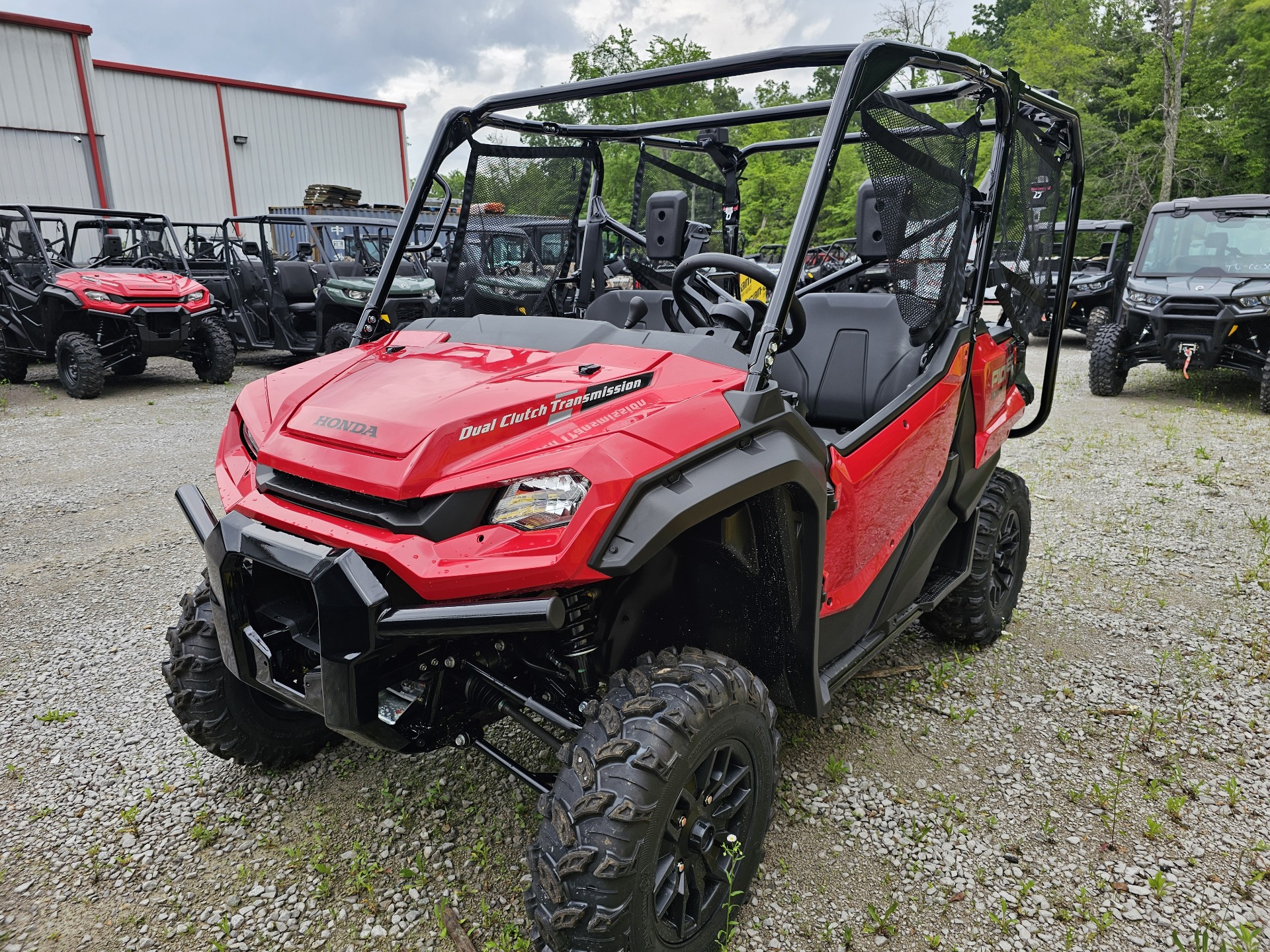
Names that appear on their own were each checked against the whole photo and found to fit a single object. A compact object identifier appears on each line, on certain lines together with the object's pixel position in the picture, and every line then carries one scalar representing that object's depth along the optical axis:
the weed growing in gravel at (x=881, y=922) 2.11
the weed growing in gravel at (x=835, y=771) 2.69
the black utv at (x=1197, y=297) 8.12
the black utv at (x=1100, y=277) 12.21
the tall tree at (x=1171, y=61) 20.64
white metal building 15.31
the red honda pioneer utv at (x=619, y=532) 1.68
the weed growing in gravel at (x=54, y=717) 3.03
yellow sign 3.24
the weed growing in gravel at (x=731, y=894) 1.99
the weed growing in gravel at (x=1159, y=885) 2.22
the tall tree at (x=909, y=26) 27.16
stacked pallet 18.94
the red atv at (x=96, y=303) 9.23
